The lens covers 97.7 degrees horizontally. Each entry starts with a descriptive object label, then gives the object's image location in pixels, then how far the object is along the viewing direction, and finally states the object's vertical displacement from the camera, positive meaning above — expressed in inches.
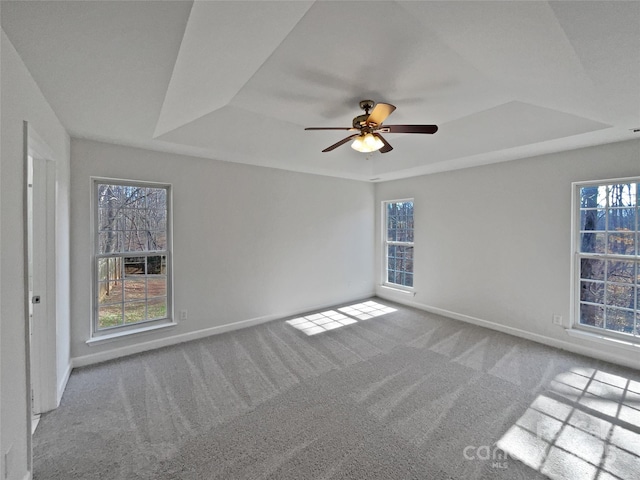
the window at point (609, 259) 119.1 -10.1
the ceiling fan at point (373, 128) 92.0 +37.7
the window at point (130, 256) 122.9 -10.3
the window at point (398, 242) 207.5 -5.6
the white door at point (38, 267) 87.3 -10.6
